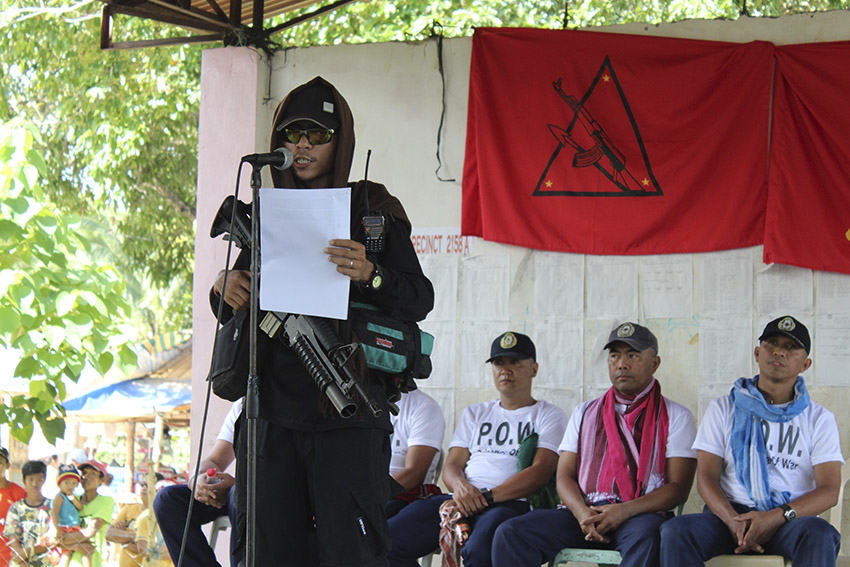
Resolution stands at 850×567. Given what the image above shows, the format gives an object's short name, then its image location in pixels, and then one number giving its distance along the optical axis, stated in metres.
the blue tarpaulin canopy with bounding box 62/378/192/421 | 16.50
